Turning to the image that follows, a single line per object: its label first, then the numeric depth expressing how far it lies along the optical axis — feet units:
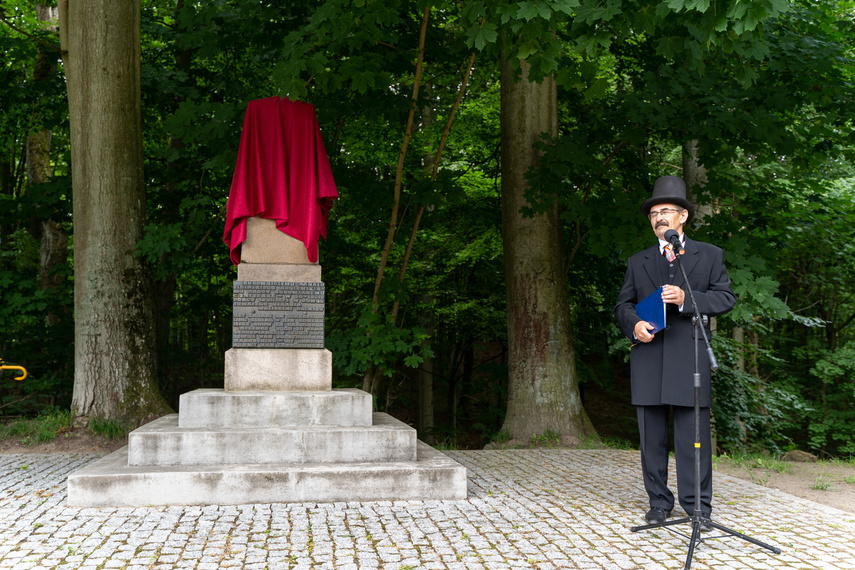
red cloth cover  22.76
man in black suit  15.61
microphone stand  13.41
